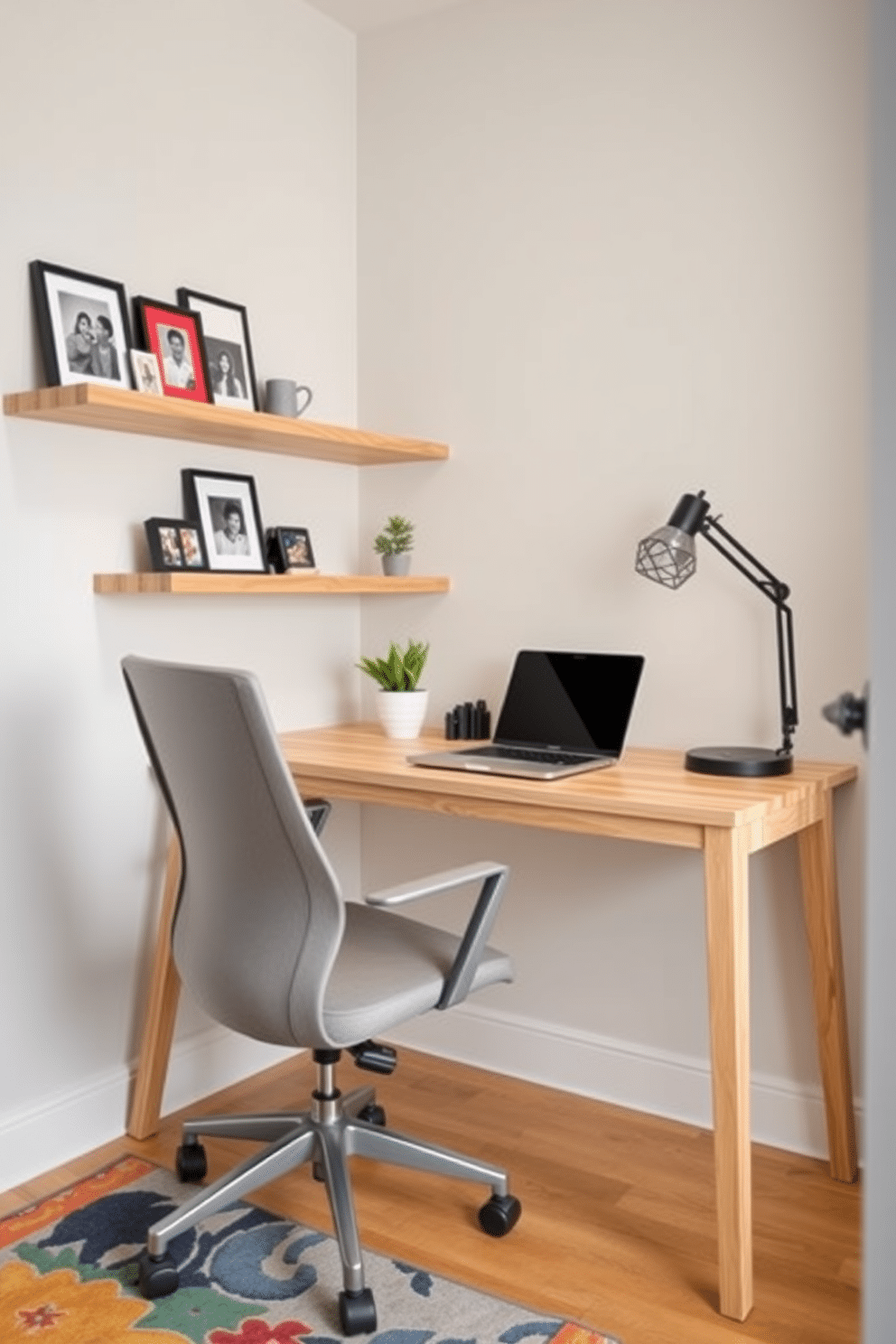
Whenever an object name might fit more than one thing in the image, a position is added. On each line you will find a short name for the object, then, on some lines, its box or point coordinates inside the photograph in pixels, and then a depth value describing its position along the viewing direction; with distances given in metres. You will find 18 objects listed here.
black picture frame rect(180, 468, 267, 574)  2.61
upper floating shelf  2.20
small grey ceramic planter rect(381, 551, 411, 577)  2.94
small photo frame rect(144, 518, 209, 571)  2.48
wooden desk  1.93
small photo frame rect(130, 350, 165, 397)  2.42
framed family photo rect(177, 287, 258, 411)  2.64
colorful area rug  1.85
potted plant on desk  2.80
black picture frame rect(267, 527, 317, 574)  2.79
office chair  1.83
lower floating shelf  2.38
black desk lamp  2.29
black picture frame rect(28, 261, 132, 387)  2.28
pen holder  2.78
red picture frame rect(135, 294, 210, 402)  2.47
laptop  2.48
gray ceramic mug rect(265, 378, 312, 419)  2.72
